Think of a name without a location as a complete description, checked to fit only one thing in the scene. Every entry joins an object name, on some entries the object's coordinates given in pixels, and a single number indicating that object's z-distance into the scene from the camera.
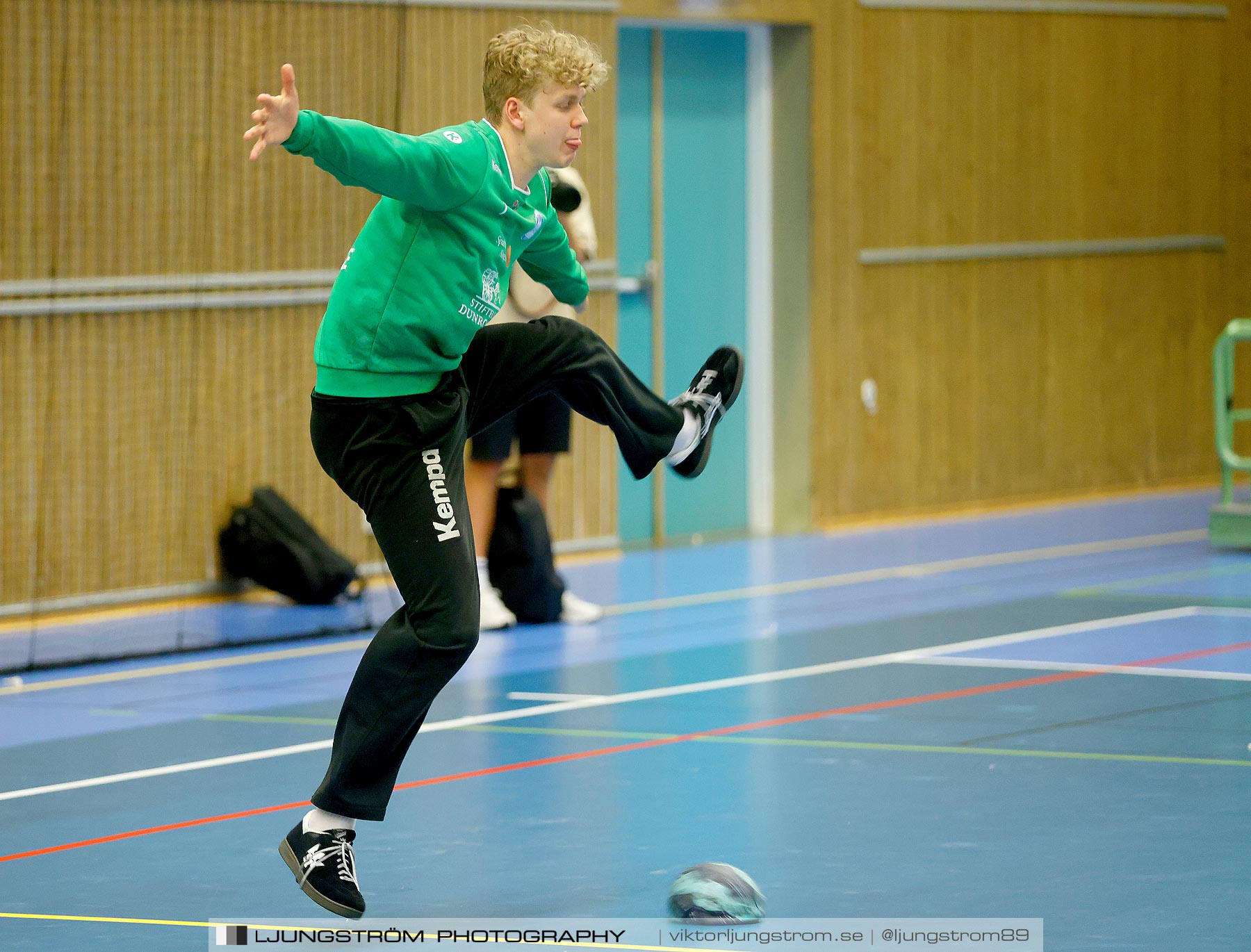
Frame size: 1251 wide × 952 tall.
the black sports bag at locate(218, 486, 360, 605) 17.83
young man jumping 8.23
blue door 22.31
